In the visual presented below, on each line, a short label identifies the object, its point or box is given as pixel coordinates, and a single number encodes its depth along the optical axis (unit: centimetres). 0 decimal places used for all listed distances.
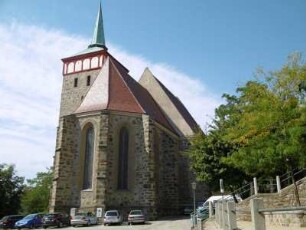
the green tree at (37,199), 5406
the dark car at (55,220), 2397
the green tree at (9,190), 3812
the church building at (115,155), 2733
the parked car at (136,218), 2428
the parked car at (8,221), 2787
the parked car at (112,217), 2395
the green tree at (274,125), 1512
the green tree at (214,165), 2319
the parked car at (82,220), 2402
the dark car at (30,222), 2565
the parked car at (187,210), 3212
